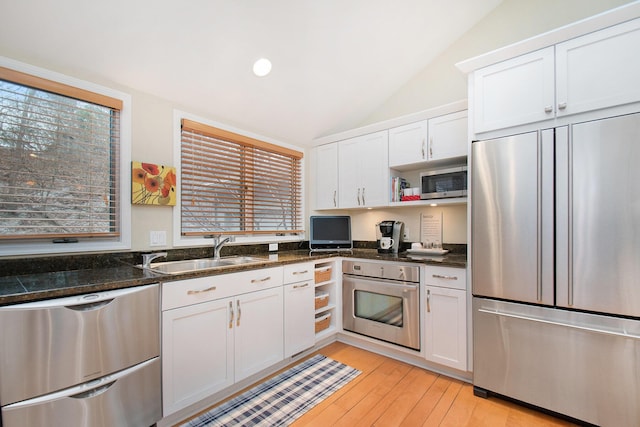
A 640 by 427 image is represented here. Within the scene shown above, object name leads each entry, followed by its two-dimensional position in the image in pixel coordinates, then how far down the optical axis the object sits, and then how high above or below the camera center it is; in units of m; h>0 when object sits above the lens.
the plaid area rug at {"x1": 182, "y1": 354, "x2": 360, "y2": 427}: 1.79 -1.28
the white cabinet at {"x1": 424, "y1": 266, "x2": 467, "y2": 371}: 2.19 -0.81
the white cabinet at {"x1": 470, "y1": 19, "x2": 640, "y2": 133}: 1.63 +0.85
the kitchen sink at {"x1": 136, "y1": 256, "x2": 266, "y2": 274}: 2.19 -0.40
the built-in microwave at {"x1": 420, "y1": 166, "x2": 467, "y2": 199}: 2.48 +0.28
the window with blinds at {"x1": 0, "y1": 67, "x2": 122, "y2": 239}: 1.64 +0.35
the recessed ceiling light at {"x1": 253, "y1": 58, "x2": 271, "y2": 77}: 2.33 +1.22
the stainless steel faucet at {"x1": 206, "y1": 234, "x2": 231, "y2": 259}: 2.47 -0.25
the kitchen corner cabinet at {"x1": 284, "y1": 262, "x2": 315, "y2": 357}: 2.40 -0.82
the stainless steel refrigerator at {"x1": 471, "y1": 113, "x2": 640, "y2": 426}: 1.61 -0.34
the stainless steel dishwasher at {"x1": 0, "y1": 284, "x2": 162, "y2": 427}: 1.19 -0.68
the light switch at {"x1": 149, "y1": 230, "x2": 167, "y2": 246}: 2.19 -0.18
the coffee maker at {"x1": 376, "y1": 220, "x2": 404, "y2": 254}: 2.95 -0.23
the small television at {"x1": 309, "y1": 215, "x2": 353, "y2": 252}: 3.32 -0.22
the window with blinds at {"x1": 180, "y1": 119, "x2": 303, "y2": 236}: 2.46 +0.30
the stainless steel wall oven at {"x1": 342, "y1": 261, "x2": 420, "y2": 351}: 2.45 -0.80
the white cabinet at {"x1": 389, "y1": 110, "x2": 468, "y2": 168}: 2.51 +0.69
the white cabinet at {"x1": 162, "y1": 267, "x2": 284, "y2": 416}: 1.71 -0.79
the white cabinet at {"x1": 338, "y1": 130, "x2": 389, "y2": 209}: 2.99 +0.47
